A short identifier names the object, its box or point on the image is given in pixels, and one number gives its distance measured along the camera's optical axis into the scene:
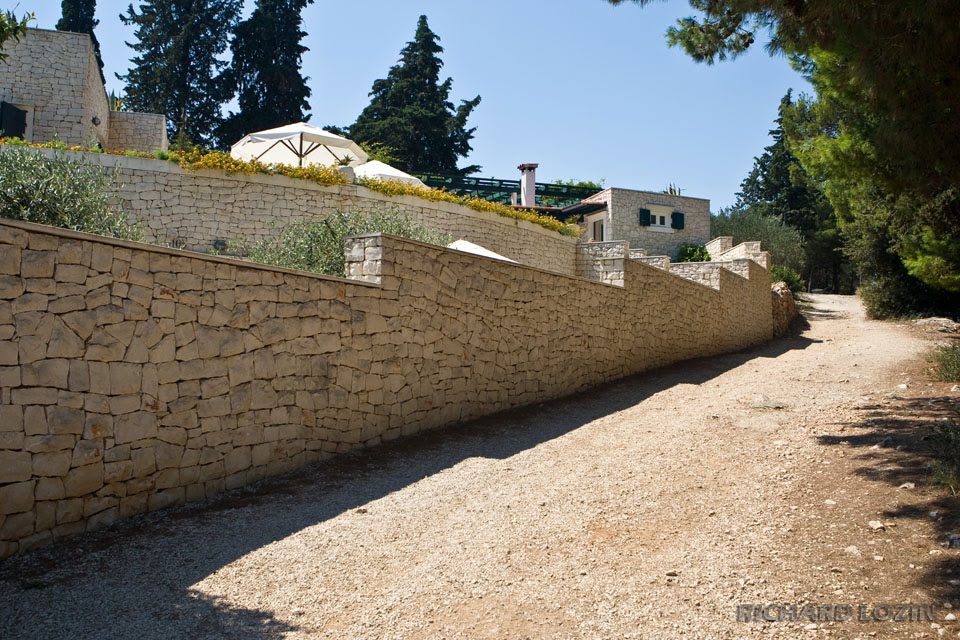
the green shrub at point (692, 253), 28.48
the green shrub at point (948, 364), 9.12
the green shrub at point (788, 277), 24.92
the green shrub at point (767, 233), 31.94
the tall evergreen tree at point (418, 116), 35.25
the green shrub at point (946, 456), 4.66
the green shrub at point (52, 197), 7.27
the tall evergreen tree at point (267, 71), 33.69
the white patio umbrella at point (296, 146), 17.27
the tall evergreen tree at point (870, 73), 4.90
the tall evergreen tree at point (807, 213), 34.50
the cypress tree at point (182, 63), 33.25
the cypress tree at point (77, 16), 31.28
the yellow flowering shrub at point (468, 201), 15.71
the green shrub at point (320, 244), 9.14
